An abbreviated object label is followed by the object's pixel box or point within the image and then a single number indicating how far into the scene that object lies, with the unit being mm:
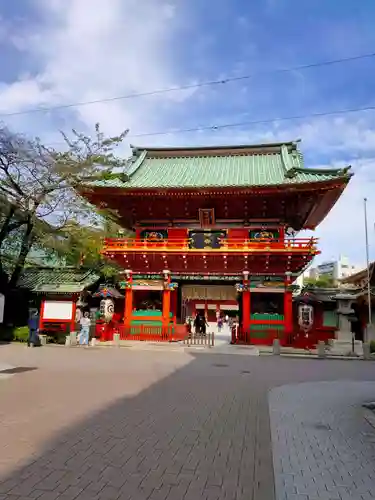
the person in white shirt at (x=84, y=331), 23281
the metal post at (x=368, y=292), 24234
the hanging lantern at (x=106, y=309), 26938
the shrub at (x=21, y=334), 24438
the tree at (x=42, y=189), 24172
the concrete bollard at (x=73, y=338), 23375
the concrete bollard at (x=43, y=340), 23594
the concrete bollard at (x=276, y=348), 22062
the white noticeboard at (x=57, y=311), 25297
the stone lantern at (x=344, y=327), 24844
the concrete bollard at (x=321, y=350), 21391
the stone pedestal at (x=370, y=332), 26172
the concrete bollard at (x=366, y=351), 21062
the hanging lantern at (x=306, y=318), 25703
